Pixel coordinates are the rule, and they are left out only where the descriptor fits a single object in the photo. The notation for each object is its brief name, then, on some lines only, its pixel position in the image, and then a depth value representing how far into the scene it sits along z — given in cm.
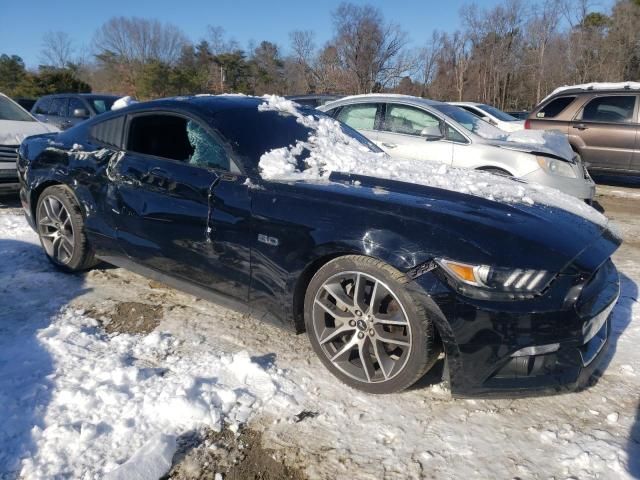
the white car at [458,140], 577
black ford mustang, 221
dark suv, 1014
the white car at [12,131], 618
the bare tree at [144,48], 4692
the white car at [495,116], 1119
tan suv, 810
